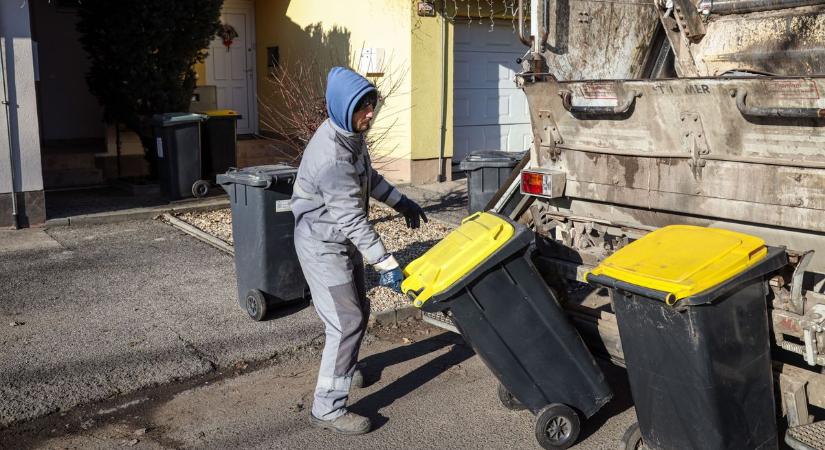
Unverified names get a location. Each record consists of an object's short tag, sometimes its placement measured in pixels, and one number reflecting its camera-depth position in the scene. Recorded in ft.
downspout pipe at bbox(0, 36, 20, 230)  25.94
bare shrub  27.76
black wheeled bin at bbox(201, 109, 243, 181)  32.68
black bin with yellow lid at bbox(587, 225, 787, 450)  10.77
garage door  37.63
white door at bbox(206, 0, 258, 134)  43.73
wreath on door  42.68
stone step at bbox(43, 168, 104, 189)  35.40
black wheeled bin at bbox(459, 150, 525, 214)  24.54
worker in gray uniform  13.00
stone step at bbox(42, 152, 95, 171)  35.42
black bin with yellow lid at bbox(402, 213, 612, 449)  12.32
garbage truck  12.05
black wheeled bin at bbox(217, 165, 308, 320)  18.47
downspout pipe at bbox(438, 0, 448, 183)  35.17
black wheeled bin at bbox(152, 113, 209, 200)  31.14
